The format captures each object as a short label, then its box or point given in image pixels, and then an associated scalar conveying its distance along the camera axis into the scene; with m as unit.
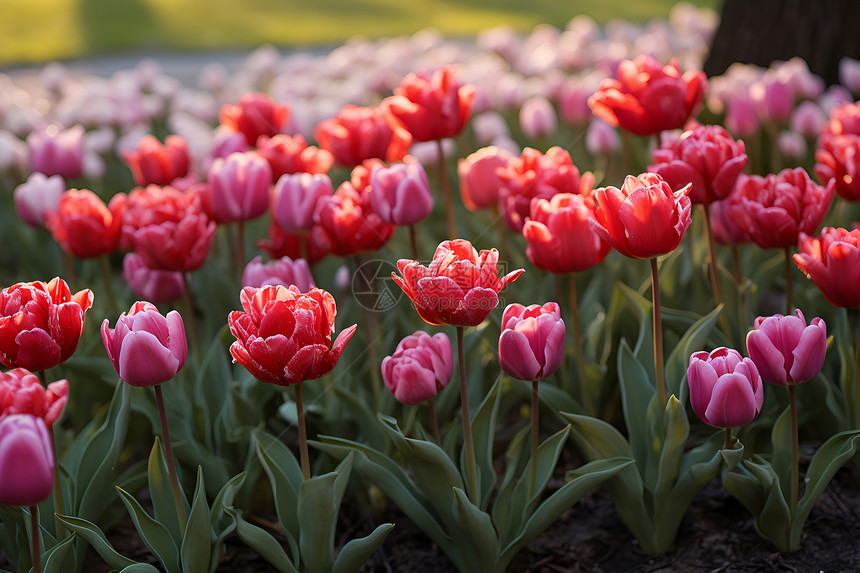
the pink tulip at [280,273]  2.06
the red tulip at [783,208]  1.98
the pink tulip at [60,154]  2.50
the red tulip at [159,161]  2.36
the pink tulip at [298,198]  2.10
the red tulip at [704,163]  1.98
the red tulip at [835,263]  1.90
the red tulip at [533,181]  2.05
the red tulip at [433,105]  2.14
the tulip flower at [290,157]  2.23
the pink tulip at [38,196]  2.35
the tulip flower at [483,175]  2.20
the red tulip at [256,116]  2.40
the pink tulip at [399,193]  2.04
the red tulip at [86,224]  2.12
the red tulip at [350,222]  2.04
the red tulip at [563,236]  1.96
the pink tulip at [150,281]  2.14
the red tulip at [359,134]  2.20
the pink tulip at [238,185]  2.14
